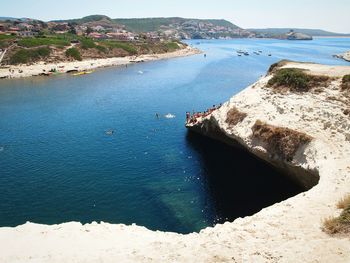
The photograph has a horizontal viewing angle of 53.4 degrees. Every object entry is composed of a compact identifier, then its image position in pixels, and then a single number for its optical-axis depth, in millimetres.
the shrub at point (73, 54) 163875
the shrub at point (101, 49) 184112
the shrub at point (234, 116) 51344
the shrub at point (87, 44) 180000
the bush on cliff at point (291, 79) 51888
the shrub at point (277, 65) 67812
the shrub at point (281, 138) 41344
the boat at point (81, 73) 134500
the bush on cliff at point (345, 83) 47125
